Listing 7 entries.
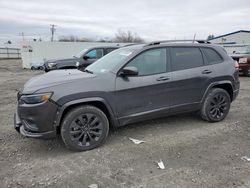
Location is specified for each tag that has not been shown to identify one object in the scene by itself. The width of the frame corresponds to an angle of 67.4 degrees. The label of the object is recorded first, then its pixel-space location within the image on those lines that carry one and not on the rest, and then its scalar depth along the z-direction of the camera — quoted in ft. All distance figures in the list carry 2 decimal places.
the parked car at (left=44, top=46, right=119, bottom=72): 28.59
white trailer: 53.03
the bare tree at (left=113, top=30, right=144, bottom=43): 176.55
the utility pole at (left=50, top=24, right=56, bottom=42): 176.72
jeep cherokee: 9.43
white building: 91.47
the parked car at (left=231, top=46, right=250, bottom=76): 32.44
